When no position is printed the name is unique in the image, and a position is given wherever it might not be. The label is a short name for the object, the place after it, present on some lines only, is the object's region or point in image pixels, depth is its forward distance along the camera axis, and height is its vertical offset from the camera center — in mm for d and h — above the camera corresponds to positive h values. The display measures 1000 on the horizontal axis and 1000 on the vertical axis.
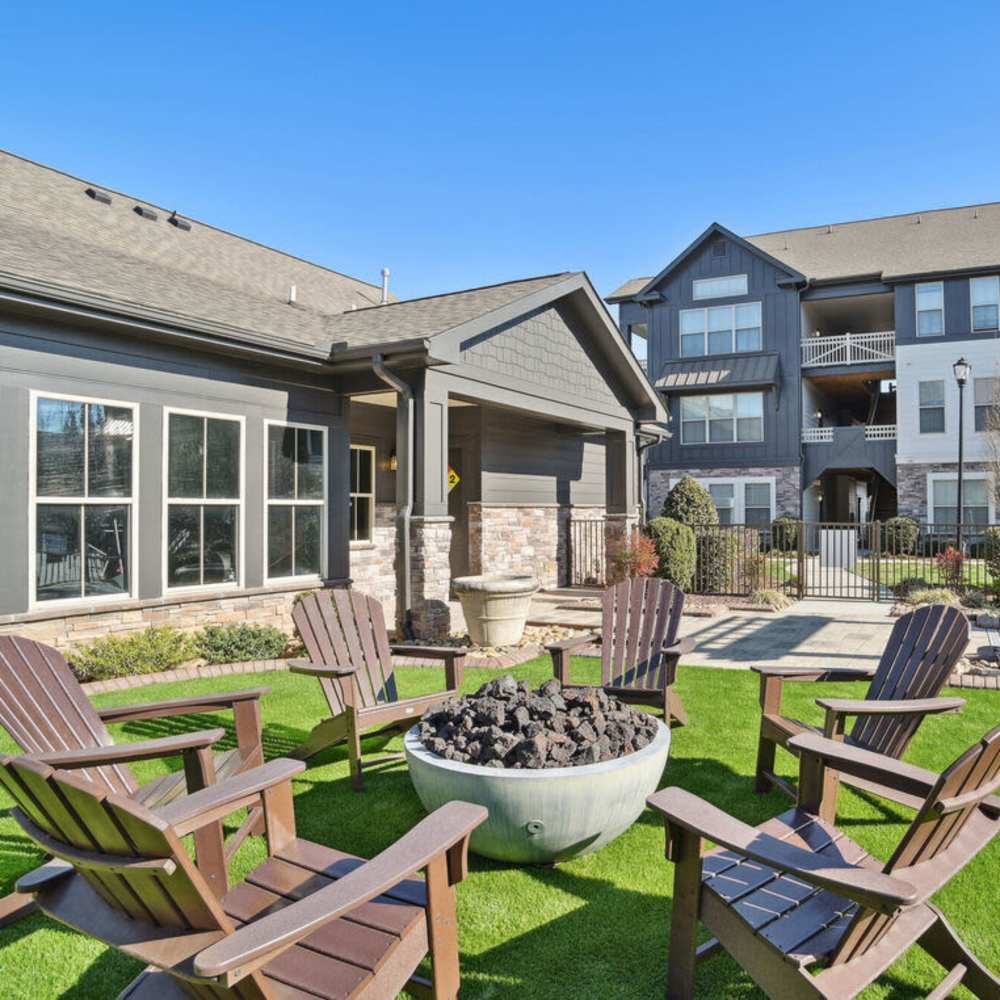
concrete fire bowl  2898 -1195
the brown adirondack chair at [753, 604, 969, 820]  3361 -939
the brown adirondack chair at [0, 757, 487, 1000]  1606 -1010
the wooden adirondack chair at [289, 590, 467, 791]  4129 -1004
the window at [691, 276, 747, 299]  23109 +7006
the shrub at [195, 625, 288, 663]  6984 -1351
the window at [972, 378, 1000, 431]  20266 +3039
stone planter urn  7906 -1106
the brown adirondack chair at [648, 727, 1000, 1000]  1839 -1173
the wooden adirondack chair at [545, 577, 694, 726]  4883 -935
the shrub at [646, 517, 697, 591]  12312 -740
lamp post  15391 +2877
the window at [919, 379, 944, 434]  21172 +2882
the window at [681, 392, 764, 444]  23109 +2821
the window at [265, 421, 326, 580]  8195 +74
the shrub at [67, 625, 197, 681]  6164 -1294
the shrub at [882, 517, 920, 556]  19094 -790
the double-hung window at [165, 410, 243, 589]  7246 +68
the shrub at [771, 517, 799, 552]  20062 -805
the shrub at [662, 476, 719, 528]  13859 +11
